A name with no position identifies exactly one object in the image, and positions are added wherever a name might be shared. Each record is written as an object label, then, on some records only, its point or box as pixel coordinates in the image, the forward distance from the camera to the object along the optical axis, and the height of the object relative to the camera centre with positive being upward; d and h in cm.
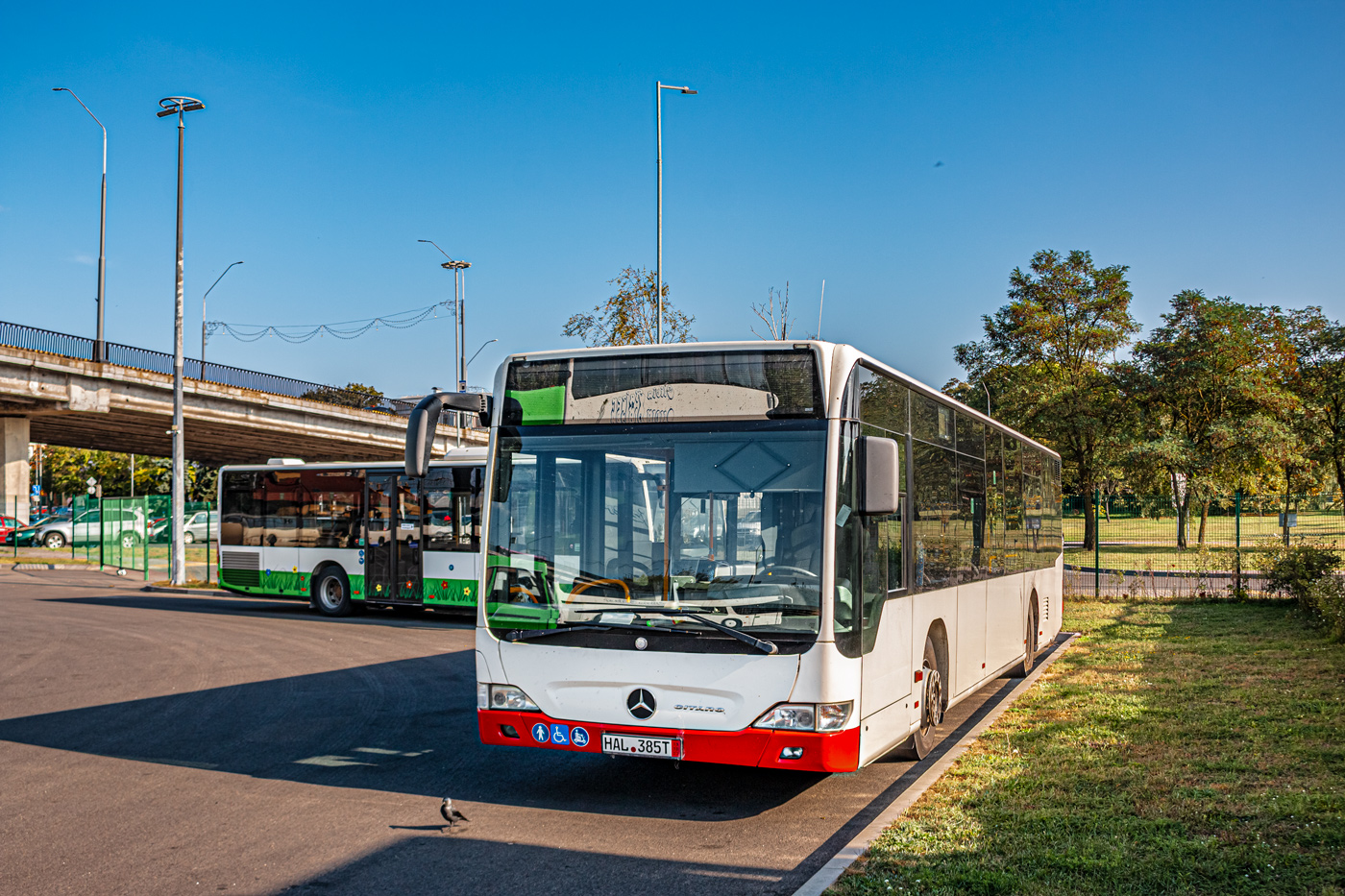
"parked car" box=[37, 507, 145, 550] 3944 -177
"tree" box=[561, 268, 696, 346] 2784 +432
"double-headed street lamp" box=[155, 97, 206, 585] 3105 +43
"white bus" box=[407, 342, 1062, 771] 633 -42
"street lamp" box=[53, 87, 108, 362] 4188 +999
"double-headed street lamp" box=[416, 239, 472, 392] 5650 +1008
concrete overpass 3953 +299
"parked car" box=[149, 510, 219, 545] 4853 -208
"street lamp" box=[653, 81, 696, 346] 2753 +567
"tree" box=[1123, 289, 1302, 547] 4044 +373
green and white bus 2025 -91
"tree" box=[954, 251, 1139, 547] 4397 +577
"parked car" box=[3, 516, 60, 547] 4634 -212
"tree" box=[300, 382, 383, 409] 5312 +449
